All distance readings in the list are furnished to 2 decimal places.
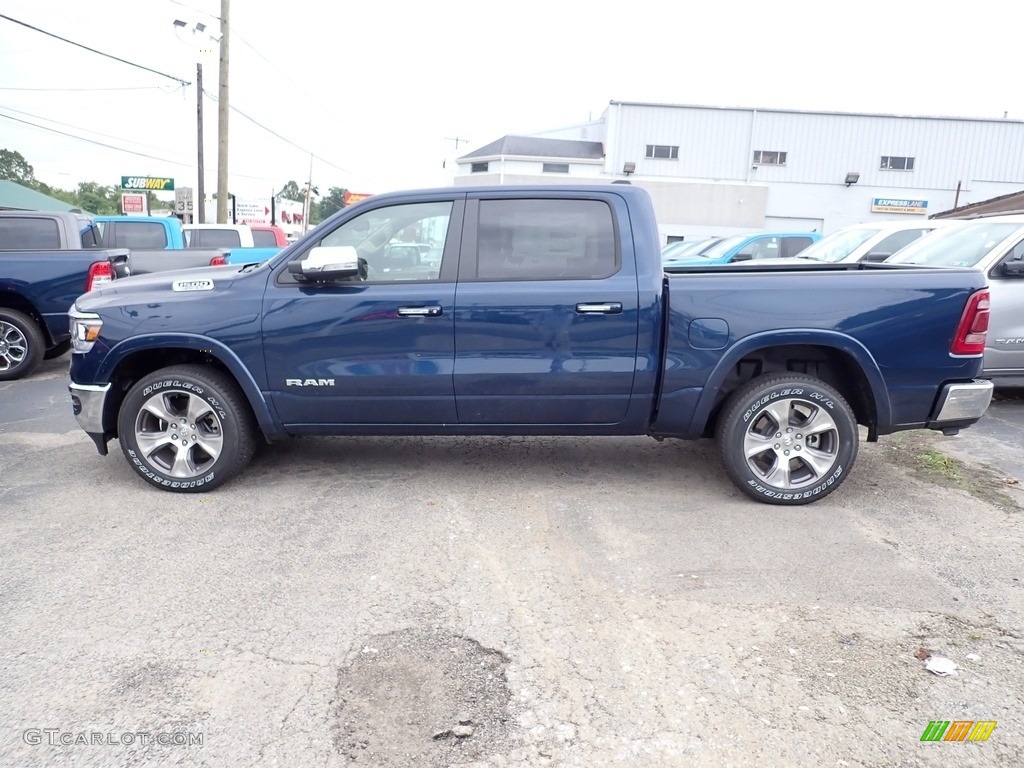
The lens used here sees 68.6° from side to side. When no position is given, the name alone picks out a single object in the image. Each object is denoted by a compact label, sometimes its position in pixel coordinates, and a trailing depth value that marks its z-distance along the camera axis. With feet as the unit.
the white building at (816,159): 115.65
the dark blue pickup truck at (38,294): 26.89
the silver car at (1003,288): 22.16
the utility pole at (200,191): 86.17
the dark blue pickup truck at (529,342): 14.44
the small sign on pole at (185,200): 80.02
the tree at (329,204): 325.21
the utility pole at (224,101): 63.31
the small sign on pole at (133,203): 130.66
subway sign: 166.30
